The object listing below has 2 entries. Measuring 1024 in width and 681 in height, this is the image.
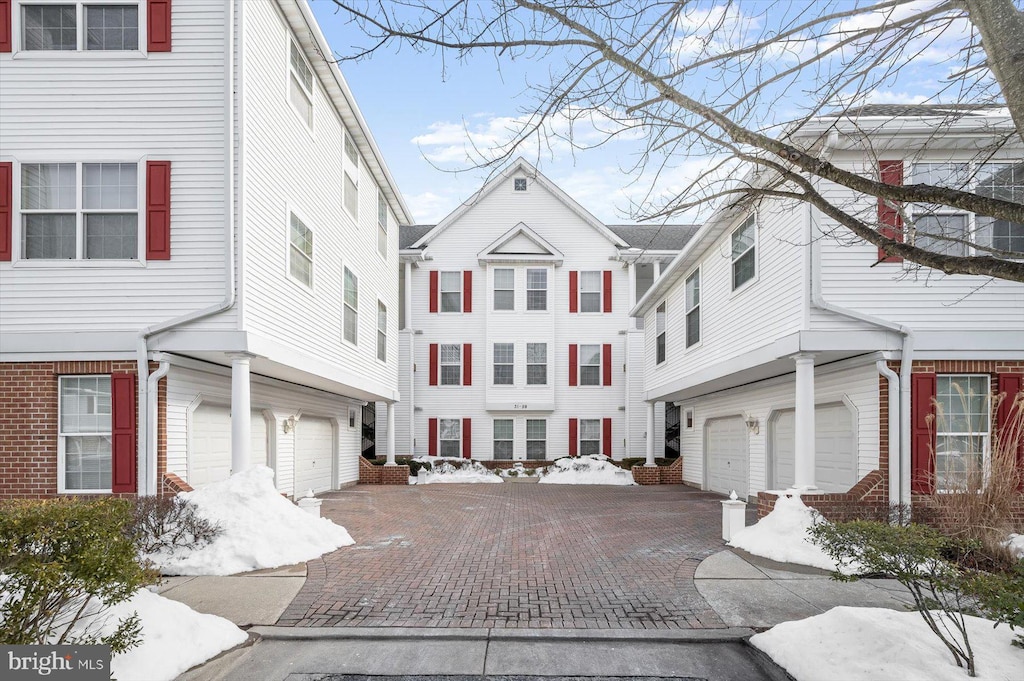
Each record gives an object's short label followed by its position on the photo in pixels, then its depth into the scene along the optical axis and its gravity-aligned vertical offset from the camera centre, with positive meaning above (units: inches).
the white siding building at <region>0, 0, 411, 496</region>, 369.1 +79.2
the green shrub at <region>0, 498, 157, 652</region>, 152.8 -50.9
